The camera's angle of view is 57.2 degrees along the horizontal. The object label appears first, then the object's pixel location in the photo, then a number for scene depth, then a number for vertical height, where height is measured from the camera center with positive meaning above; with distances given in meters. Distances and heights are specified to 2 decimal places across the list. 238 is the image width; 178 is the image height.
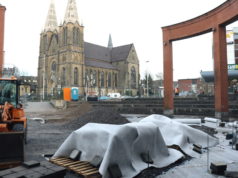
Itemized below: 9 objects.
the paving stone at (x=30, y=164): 4.54 -1.46
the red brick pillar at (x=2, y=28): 20.39 +6.30
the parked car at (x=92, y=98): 36.28 -0.67
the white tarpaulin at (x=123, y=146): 5.16 -1.39
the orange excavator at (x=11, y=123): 5.45 -0.97
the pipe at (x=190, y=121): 12.73 -1.65
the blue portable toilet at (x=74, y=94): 37.82 +0.03
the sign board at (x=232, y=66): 34.00 +4.07
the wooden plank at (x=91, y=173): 4.84 -1.77
